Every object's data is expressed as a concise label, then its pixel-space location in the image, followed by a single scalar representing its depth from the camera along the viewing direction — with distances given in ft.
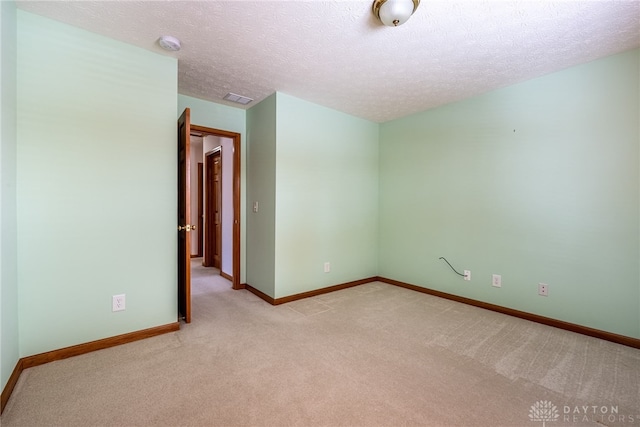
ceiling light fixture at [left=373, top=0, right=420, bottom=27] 5.63
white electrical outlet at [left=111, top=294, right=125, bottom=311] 7.31
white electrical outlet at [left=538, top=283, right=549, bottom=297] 9.03
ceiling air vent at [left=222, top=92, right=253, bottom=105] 10.77
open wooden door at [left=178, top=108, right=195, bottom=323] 8.18
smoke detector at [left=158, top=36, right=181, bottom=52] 7.03
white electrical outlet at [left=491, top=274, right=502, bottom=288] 10.10
